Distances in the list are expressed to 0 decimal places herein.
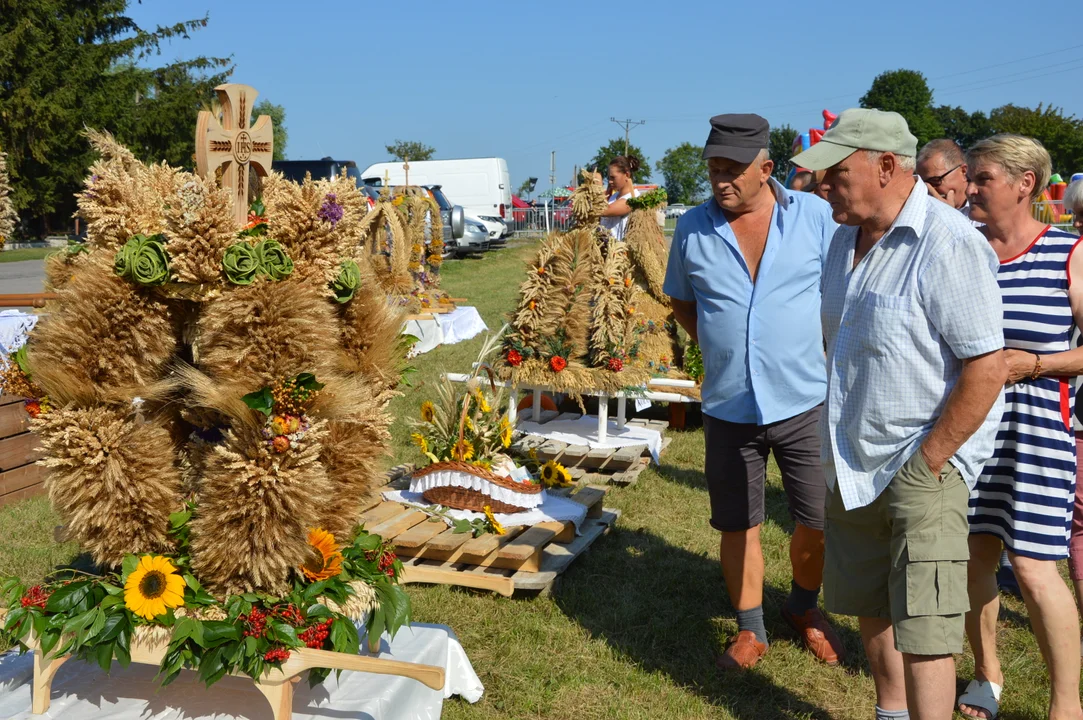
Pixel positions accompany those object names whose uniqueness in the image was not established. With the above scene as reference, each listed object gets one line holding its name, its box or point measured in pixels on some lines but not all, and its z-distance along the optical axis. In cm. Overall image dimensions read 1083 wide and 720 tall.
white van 2930
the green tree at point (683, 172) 8512
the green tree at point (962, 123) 8831
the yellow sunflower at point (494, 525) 456
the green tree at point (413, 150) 5662
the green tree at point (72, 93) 2358
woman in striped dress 300
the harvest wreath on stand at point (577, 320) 632
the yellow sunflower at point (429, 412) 520
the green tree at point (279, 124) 5736
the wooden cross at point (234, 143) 277
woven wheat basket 486
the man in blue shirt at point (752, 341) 348
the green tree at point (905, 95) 9419
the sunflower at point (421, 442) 510
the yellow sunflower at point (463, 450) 501
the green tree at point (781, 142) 9058
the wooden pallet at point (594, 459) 623
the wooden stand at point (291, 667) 261
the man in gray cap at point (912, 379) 234
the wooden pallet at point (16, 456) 519
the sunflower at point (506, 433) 514
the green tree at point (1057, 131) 5497
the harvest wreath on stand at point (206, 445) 258
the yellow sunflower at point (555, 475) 531
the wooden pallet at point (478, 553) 426
